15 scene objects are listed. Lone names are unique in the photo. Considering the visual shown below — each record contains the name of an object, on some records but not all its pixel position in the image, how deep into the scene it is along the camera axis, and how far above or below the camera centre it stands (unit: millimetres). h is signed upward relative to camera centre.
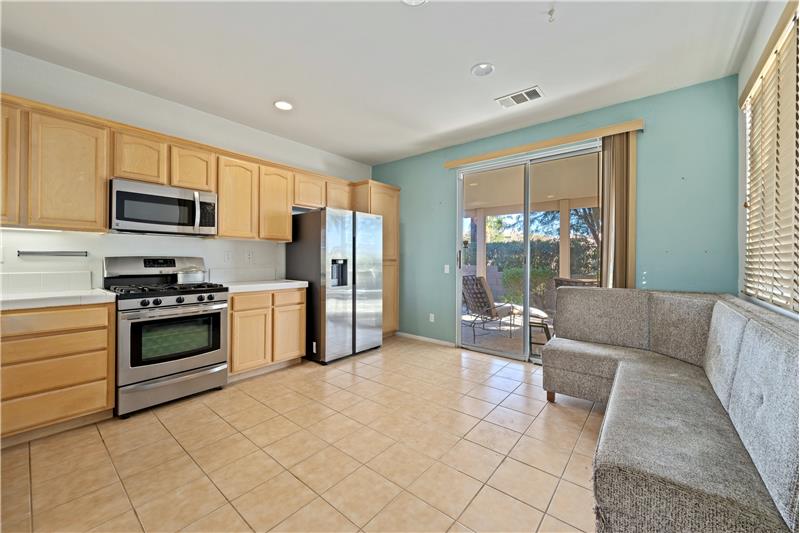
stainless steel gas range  2461 -531
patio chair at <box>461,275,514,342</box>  4117 -493
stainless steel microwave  2584 +493
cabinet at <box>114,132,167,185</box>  2605 +897
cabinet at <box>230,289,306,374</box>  3141 -642
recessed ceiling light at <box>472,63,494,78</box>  2523 +1562
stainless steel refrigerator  3689 -105
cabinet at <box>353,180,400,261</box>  4448 +873
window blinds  1588 +506
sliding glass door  3477 +278
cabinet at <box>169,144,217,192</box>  2906 +905
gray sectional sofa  990 -681
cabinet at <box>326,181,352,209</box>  4234 +957
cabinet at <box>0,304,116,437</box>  2012 -658
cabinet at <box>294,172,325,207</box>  3859 +932
